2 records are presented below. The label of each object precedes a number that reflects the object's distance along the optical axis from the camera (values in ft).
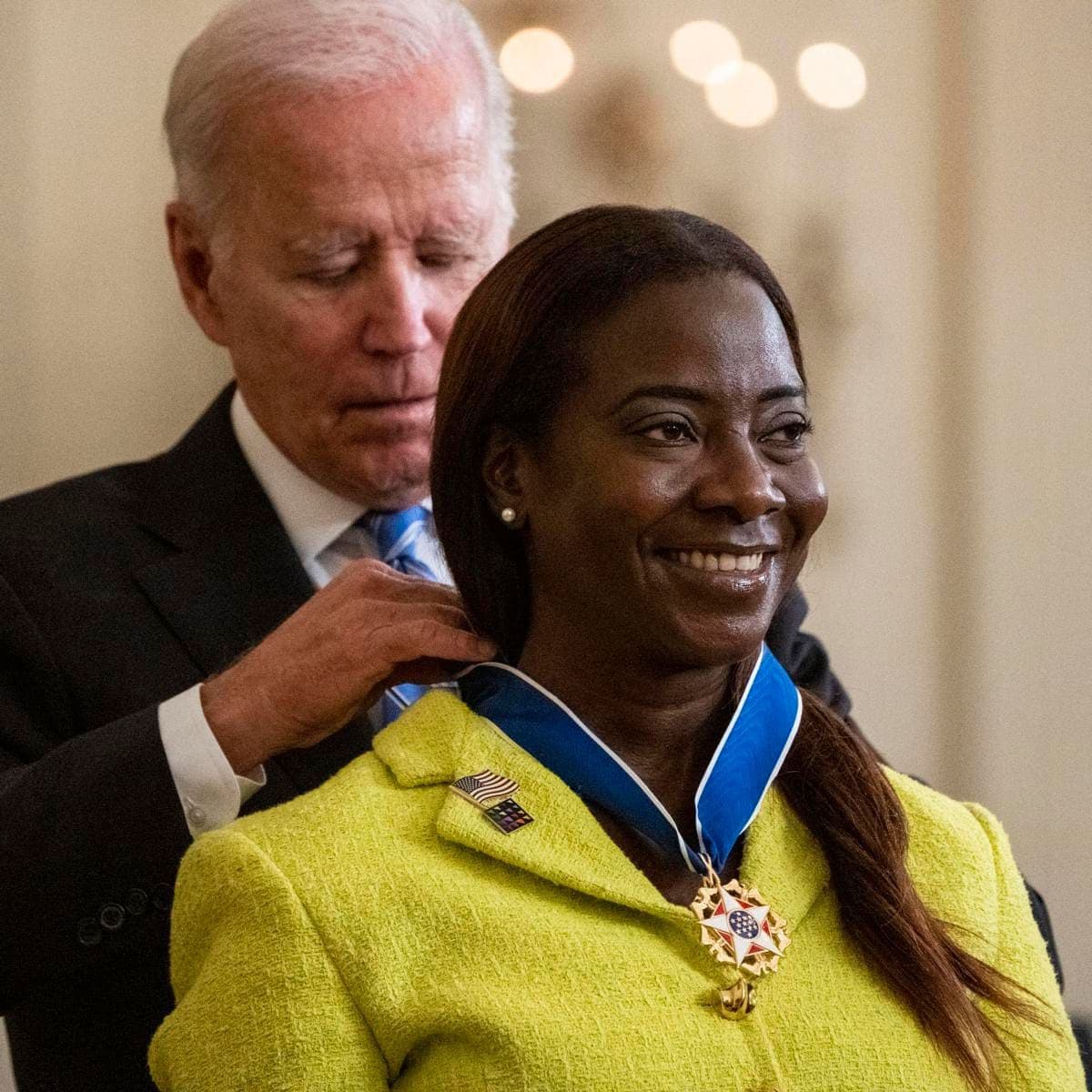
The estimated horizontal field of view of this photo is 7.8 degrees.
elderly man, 13.17
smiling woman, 11.75
